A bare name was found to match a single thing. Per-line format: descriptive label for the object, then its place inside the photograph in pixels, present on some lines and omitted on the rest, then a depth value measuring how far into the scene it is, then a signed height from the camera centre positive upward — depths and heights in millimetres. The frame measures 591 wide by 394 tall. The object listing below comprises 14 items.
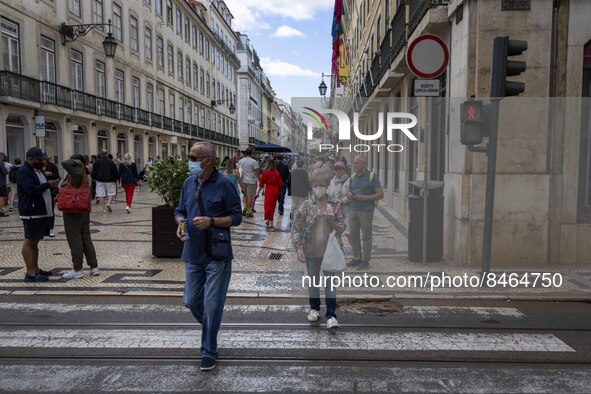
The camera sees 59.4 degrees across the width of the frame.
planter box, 8266 -1162
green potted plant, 8086 -605
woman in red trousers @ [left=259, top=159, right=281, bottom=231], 12188 -677
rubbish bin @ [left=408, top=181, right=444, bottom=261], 8242 -997
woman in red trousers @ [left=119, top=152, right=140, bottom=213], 14727 -488
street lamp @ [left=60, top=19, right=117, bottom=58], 21688 +5851
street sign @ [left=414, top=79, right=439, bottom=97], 7625 +1113
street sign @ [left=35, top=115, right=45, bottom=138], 18664 +1270
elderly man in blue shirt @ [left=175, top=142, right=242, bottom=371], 4172 -647
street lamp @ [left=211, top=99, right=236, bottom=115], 53381 +6238
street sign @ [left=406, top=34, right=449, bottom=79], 7617 +1559
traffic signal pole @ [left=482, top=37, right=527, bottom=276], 6569 +928
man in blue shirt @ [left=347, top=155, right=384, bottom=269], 7816 -635
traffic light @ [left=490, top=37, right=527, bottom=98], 6547 +1232
